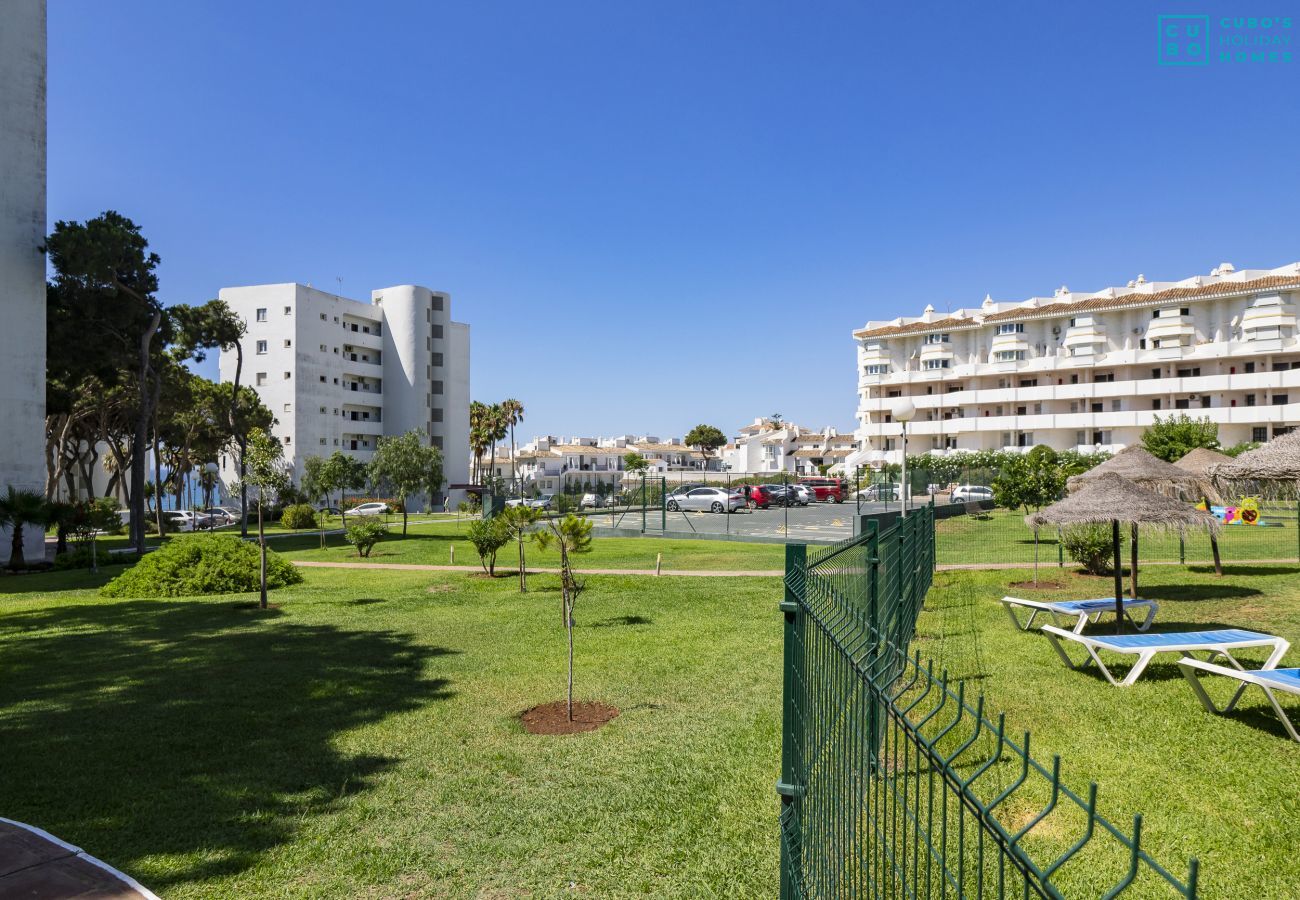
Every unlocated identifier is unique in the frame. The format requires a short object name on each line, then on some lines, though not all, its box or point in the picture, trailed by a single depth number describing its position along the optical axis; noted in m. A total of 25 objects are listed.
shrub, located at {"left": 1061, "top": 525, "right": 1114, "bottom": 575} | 15.78
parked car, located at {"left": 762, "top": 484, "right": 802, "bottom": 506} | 46.61
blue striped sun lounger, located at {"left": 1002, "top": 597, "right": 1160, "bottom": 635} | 9.99
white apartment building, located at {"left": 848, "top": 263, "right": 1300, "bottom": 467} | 52.47
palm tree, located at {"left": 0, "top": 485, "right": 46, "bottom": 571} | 21.97
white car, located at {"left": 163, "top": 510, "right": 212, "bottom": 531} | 42.25
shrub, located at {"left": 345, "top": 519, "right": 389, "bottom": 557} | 23.62
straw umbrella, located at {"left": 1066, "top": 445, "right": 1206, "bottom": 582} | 13.66
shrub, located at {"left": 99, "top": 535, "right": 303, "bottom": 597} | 17.00
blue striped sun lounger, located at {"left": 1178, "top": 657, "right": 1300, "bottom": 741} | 6.10
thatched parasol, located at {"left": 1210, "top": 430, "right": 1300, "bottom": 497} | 13.14
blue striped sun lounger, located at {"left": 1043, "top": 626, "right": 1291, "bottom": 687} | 7.54
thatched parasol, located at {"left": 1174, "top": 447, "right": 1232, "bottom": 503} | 14.68
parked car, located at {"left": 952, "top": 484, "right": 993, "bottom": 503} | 39.44
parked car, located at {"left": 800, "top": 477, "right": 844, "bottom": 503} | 49.69
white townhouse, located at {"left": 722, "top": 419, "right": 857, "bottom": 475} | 103.89
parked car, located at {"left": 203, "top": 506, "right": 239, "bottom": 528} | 47.61
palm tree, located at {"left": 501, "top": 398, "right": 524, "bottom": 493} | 87.97
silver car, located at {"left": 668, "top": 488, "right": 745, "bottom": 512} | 43.44
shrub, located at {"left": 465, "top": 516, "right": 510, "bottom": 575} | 17.49
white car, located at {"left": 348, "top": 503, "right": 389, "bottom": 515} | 51.51
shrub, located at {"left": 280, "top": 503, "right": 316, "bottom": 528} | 42.72
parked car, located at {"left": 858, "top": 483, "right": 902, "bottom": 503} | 41.64
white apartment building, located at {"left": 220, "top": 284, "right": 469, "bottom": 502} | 62.06
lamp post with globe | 20.95
